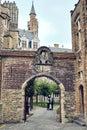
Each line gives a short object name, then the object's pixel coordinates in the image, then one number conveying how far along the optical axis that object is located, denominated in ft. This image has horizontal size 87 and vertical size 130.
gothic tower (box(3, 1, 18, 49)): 190.23
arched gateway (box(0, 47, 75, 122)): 36.62
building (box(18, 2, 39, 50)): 153.16
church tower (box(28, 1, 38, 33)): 174.11
